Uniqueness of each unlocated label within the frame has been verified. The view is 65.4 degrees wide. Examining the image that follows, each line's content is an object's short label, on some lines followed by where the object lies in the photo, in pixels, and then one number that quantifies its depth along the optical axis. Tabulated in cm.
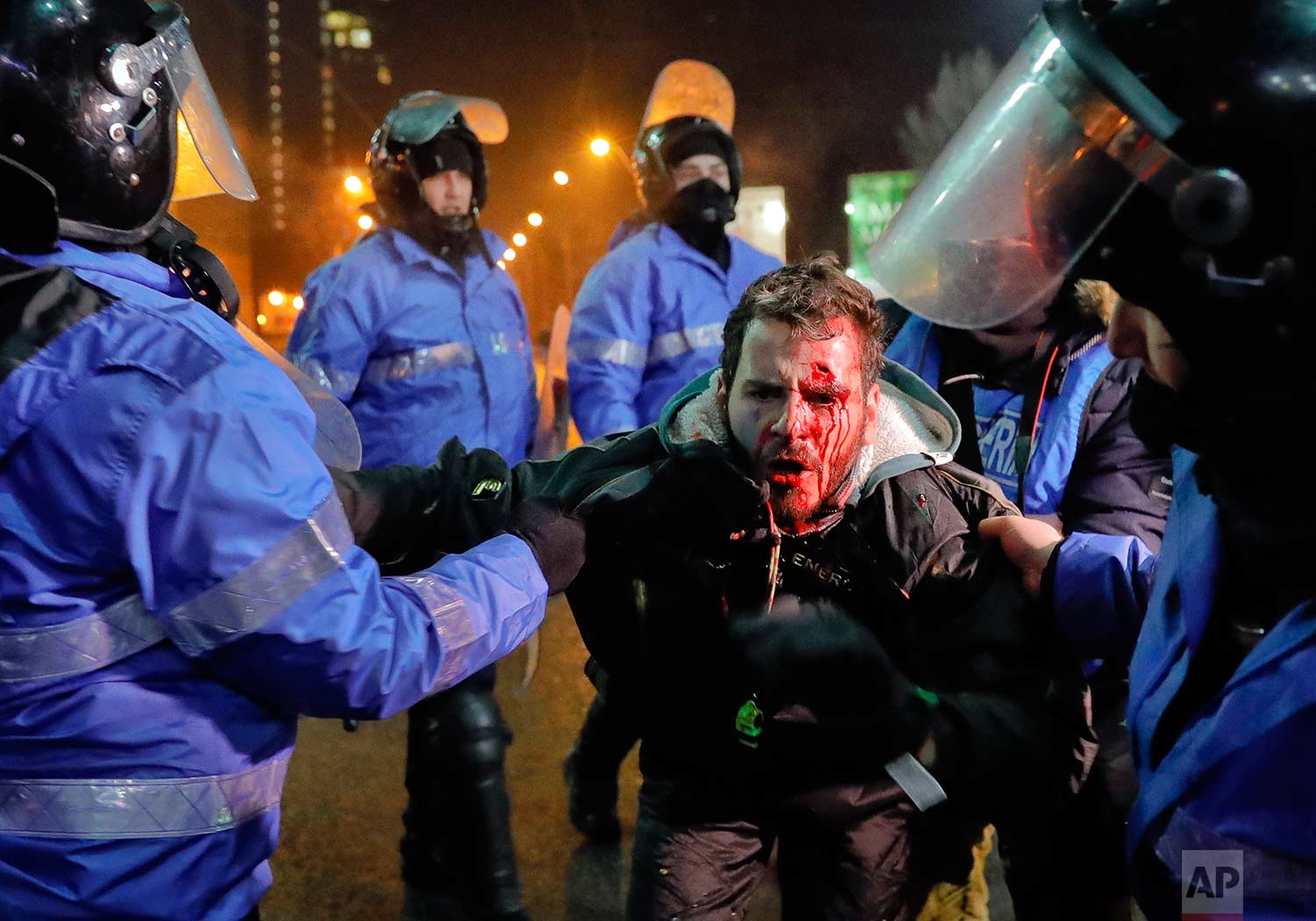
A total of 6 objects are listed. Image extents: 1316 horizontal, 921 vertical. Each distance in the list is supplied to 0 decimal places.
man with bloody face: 213
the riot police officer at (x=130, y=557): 144
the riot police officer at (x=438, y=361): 328
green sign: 1609
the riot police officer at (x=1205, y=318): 123
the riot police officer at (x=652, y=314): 390
